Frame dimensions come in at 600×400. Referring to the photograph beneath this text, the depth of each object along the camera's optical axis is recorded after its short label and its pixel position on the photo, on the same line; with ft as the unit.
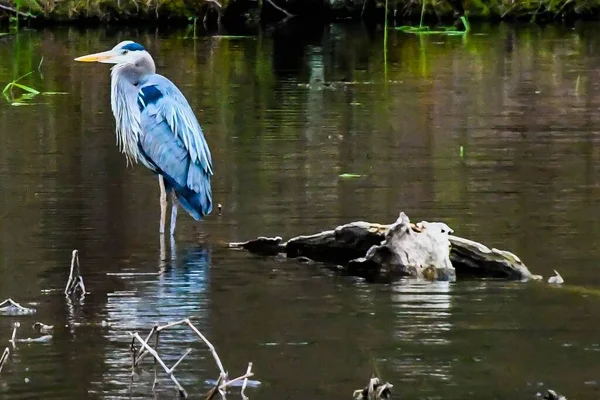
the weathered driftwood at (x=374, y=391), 41.68
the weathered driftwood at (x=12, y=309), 53.26
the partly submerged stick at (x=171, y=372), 40.52
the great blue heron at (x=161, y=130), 70.44
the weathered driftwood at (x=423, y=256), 58.90
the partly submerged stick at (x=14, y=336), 48.10
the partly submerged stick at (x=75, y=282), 55.57
